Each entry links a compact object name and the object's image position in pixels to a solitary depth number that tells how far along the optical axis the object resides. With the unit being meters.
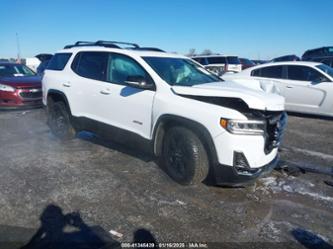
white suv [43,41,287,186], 3.71
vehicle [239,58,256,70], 20.75
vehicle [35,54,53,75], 13.30
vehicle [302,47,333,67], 17.22
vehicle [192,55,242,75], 16.83
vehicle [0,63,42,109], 8.86
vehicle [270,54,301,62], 20.42
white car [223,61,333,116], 8.23
